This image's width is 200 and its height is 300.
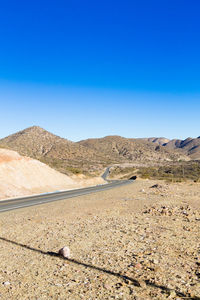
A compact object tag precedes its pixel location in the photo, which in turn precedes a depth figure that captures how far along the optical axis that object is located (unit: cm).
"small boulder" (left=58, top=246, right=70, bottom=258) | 756
